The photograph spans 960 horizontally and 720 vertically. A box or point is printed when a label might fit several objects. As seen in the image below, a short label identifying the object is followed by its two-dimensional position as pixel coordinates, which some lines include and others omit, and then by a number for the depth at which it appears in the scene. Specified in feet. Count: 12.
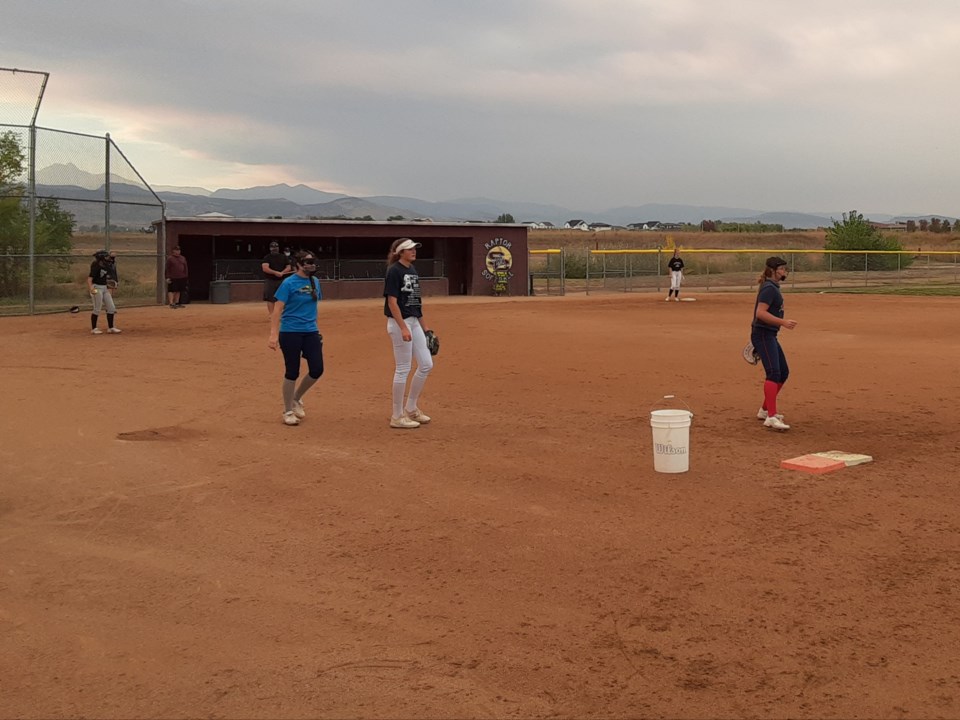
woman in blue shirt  32.94
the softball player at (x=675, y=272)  103.30
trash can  102.97
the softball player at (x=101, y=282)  63.46
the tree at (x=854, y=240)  173.08
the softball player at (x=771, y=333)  32.91
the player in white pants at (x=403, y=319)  31.60
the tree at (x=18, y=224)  83.76
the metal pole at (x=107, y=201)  88.48
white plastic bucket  25.63
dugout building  105.50
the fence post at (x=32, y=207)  79.15
